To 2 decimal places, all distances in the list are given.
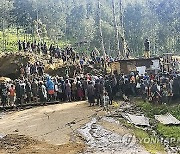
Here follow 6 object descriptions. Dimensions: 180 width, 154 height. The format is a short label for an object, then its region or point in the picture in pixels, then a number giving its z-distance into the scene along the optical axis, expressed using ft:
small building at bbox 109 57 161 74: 89.56
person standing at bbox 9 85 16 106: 70.38
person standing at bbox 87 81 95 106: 68.44
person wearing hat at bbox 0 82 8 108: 70.02
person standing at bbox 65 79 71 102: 73.05
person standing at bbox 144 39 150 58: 97.09
